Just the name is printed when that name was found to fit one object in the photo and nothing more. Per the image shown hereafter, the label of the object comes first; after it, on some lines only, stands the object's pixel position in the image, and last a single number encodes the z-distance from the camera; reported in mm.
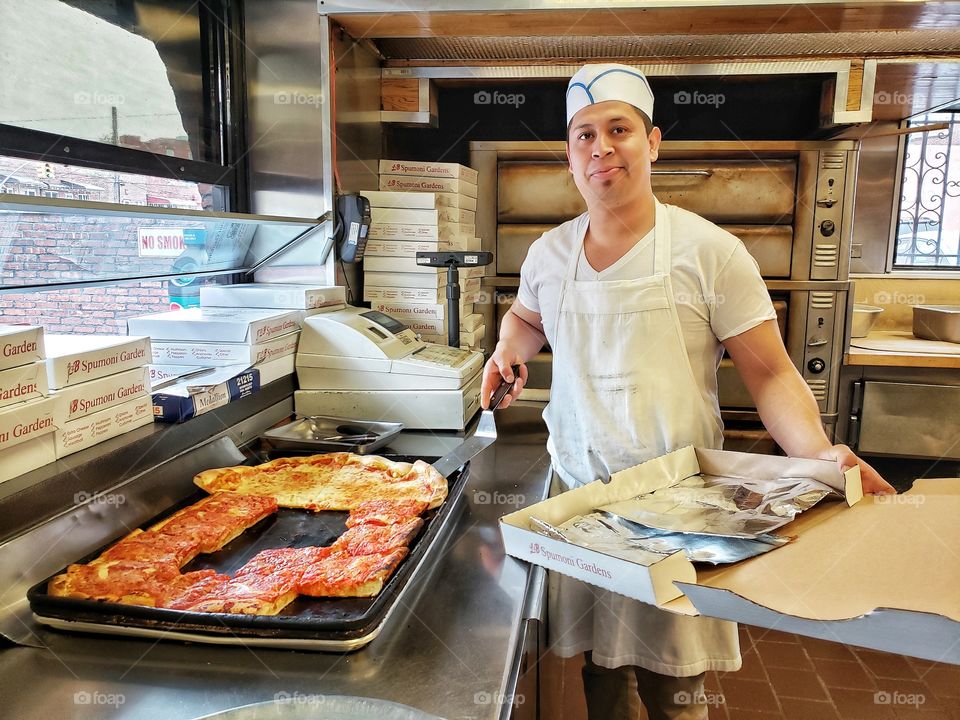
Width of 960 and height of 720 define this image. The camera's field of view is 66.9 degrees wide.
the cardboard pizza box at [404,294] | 2783
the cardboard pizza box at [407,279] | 2766
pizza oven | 3141
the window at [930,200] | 4141
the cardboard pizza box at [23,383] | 1249
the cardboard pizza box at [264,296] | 2387
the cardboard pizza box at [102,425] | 1423
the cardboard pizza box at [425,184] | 2895
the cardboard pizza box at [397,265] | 2762
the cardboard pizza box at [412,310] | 2789
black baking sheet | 1088
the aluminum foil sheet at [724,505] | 1319
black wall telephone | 2619
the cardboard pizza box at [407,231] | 2736
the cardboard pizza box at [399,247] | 2750
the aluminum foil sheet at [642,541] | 1189
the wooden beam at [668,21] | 2422
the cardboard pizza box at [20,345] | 1245
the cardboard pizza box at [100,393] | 1407
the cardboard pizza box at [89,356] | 1396
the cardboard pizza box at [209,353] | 2076
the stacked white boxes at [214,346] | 2002
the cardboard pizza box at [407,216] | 2729
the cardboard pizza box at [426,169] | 2891
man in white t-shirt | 1633
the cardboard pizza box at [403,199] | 2730
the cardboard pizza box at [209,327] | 2078
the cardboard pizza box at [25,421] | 1249
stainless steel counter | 986
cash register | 2275
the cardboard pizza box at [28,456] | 1280
